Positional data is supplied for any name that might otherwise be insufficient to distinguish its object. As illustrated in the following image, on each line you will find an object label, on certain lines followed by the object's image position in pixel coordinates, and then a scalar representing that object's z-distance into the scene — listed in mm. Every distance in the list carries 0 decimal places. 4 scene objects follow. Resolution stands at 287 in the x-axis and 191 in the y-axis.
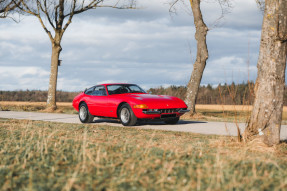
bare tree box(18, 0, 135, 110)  22703
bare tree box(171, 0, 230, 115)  17359
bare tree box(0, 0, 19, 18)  23578
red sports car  11719
